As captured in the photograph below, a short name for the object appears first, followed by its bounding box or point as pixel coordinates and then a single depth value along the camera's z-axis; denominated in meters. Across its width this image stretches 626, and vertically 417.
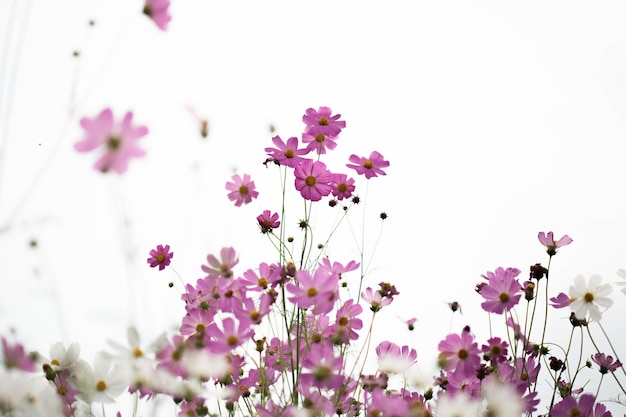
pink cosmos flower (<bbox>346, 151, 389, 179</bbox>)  2.77
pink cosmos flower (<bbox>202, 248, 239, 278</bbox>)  2.40
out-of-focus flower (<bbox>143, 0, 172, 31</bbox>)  2.29
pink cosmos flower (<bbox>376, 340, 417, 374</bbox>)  2.57
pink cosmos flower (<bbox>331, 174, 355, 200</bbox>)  2.69
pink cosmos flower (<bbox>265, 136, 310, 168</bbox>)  2.68
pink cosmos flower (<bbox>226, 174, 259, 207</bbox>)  2.69
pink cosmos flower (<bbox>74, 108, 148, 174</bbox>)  2.17
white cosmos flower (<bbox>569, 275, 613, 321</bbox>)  2.58
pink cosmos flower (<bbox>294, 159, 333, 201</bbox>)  2.65
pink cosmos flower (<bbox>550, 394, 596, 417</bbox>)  2.51
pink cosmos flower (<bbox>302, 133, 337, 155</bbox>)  2.72
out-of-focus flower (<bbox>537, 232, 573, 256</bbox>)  2.68
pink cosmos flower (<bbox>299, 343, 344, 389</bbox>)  2.33
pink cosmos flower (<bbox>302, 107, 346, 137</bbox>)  2.72
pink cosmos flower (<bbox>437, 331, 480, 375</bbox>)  2.44
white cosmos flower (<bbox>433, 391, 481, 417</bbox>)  2.33
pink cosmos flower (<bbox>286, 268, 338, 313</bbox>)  2.39
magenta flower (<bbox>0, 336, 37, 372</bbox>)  2.26
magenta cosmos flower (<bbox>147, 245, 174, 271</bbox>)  2.70
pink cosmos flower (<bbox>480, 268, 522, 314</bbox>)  2.53
